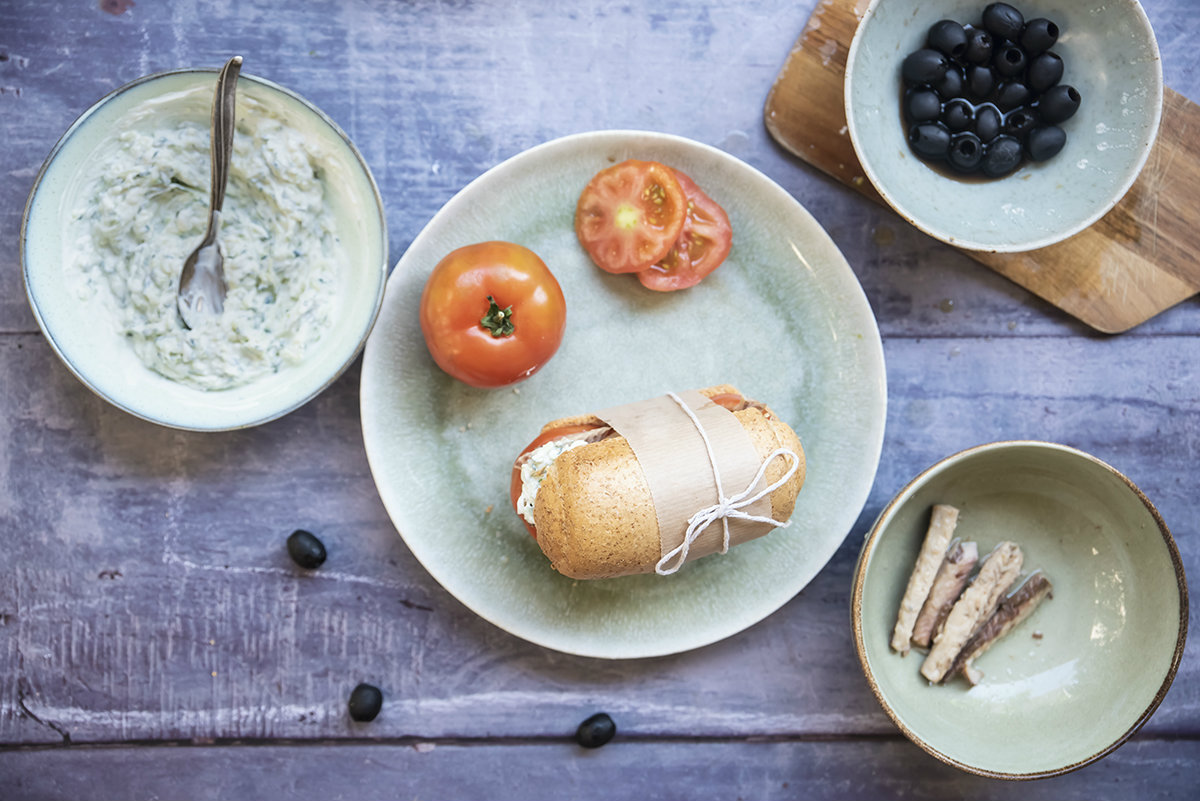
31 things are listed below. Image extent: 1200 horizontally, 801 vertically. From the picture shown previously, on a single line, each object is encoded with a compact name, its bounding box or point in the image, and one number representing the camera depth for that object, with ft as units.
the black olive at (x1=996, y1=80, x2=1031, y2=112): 2.74
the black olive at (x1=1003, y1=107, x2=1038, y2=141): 2.76
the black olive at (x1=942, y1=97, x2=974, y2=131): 2.74
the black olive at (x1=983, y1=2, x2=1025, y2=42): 2.73
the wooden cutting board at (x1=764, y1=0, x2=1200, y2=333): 2.82
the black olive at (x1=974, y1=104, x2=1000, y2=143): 2.74
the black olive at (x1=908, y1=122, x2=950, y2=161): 2.74
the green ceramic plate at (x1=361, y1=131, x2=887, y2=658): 2.78
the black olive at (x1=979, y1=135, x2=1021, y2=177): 2.74
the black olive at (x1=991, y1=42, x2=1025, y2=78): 2.74
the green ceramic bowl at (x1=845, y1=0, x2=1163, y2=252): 2.72
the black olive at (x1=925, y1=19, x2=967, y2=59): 2.72
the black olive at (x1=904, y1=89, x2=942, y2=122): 2.74
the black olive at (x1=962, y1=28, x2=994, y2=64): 2.73
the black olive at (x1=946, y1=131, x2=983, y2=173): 2.74
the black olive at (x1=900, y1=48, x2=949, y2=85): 2.72
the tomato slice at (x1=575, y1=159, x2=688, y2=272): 2.75
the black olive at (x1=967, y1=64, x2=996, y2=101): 2.74
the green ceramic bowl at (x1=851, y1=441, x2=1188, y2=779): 2.72
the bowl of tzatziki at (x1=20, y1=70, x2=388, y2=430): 2.69
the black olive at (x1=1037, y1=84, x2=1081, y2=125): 2.73
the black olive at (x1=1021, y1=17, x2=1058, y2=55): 2.73
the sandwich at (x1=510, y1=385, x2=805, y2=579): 2.58
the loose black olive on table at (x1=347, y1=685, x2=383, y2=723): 2.82
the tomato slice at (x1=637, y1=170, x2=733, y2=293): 2.79
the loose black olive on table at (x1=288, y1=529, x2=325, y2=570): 2.81
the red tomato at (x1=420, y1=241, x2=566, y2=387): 2.66
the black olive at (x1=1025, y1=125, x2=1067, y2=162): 2.74
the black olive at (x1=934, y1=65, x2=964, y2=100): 2.74
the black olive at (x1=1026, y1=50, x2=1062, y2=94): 2.73
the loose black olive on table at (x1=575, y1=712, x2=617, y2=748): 2.84
